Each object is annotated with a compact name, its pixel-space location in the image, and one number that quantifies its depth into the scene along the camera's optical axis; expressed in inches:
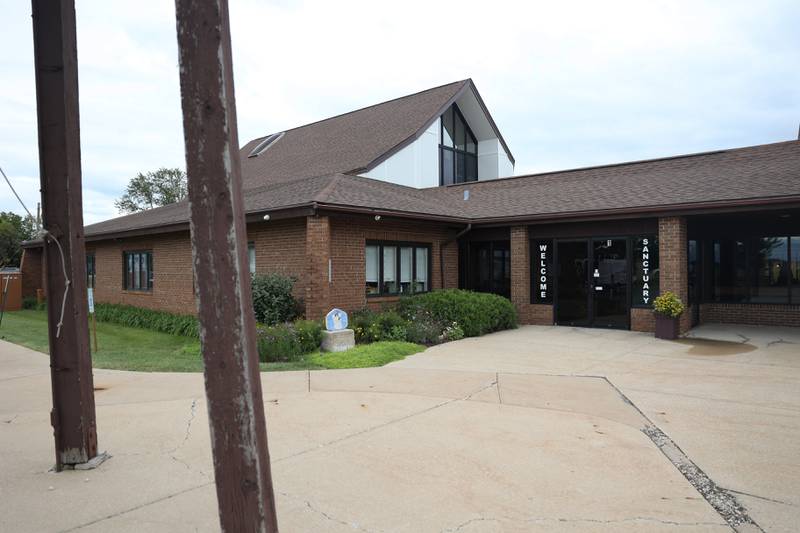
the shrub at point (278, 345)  394.9
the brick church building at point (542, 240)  498.9
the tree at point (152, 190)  2213.3
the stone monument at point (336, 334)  425.4
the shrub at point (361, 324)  467.2
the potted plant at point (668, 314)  482.6
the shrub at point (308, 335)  421.1
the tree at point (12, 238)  1572.3
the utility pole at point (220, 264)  103.9
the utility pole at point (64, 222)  182.1
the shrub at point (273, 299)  476.1
